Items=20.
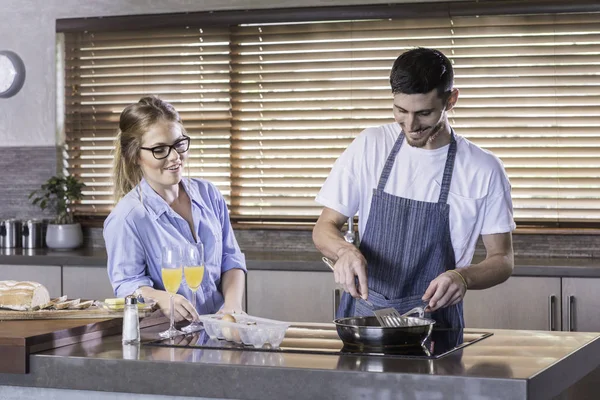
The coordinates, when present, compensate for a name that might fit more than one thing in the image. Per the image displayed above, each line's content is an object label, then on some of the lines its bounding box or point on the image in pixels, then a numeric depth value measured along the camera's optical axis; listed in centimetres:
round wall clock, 542
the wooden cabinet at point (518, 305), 417
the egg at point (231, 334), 231
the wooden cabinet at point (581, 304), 412
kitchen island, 189
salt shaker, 231
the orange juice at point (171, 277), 245
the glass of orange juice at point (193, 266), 248
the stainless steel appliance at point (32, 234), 525
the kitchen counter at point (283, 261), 416
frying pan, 217
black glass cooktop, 215
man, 292
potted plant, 521
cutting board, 249
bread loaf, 253
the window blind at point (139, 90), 514
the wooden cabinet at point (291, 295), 444
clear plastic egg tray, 224
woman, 290
